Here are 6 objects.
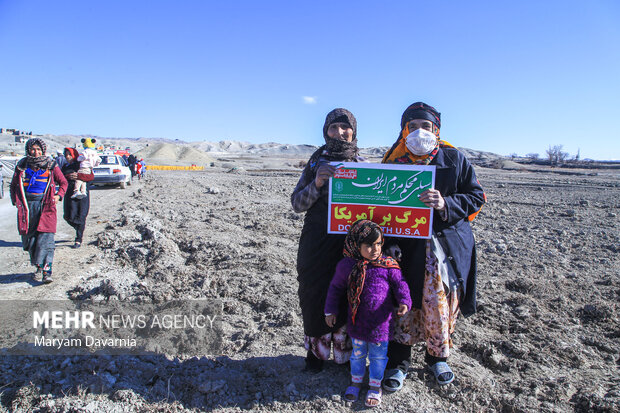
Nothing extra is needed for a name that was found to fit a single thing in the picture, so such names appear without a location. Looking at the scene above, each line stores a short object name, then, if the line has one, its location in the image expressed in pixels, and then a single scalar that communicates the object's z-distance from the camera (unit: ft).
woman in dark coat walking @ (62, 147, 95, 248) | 20.11
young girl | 7.72
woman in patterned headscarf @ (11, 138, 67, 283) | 15.29
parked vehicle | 50.08
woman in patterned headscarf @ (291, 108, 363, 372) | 8.46
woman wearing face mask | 8.14
